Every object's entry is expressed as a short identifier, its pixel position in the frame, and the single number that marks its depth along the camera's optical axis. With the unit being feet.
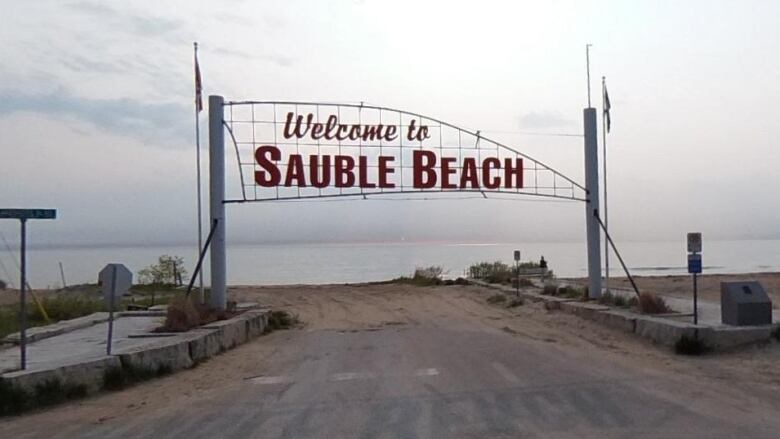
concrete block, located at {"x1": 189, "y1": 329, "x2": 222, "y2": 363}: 51.80
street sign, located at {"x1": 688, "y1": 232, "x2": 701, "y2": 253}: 54.86
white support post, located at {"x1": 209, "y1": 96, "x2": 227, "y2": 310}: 70.33
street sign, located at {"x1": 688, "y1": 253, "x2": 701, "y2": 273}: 54.44
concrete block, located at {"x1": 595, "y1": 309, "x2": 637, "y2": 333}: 61.88
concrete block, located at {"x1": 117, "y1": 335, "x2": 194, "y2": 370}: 45.73
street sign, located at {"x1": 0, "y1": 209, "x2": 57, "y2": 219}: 41.59
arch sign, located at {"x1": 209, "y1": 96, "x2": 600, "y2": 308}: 70.59
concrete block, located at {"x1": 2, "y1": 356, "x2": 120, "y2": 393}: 38.91
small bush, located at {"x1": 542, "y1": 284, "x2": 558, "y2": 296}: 93.09
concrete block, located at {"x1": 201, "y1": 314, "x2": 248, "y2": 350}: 58.54
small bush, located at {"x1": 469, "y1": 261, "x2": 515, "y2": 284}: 130.31
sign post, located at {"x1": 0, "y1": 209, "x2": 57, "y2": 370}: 41.16
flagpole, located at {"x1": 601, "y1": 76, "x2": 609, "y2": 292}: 84.64
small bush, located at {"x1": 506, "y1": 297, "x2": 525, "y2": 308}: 89.56
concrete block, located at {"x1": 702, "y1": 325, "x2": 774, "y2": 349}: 51.88
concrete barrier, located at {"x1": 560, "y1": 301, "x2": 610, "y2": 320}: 69.85
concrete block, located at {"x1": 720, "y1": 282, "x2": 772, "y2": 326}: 53.98
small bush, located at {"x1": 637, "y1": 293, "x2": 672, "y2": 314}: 65.10
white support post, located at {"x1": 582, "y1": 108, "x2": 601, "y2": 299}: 78.74
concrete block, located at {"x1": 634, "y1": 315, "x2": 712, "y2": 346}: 52.90
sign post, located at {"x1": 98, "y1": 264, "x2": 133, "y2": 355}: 46.24
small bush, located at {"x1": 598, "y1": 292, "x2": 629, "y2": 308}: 73.70
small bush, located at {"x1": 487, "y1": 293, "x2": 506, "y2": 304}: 95.91
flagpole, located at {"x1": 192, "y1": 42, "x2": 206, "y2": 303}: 71.67
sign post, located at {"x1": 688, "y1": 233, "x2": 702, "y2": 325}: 54.44
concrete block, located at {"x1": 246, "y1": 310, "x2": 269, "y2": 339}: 67.00
